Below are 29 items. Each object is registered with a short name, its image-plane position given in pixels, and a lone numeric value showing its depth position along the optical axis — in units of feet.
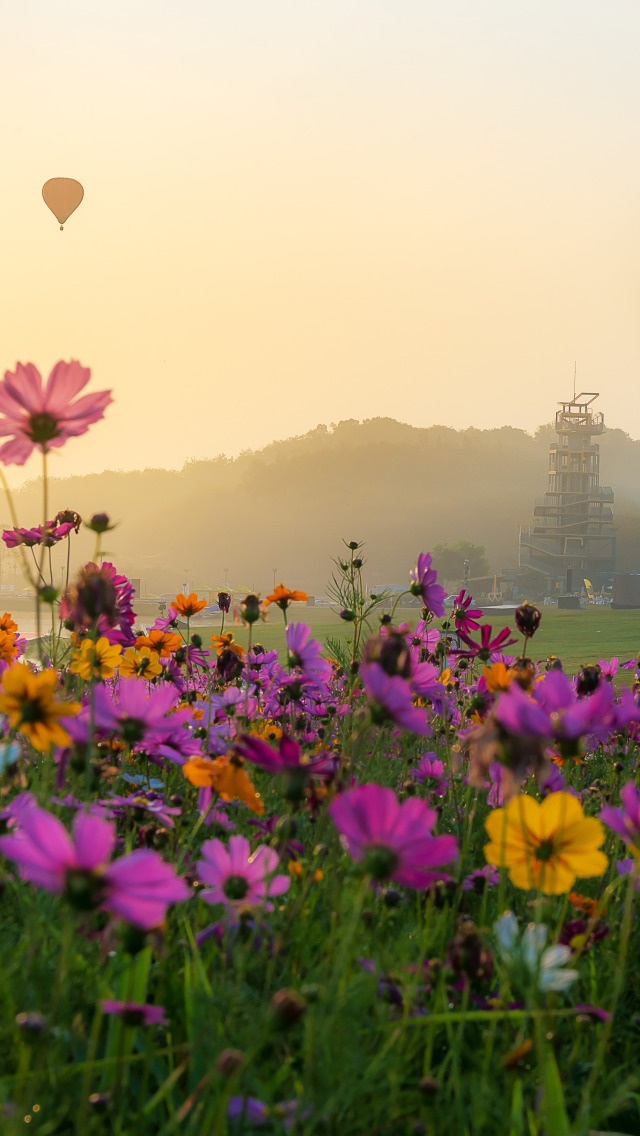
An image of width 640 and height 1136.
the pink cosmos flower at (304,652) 8.27
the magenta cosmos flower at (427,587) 8.49
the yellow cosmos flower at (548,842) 6.81
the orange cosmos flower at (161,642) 10.79
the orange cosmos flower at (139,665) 9.26
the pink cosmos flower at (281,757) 6.66
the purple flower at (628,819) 6.73
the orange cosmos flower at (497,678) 7.70
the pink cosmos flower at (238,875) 7.06
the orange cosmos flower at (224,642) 11.21
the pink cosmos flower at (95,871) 6.17
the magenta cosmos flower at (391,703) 6.64
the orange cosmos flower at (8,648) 10.40
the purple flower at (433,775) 9.80
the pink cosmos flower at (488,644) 8.62
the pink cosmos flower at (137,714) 7.08
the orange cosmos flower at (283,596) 8.59
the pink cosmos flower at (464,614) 9.46
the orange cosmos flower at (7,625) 12.07
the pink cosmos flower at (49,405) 7.23
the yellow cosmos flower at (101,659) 8.33
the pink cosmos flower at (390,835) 6.44
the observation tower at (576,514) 359.71
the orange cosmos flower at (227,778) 7.02
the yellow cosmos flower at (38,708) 6.70
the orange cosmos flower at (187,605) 10.48
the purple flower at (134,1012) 6.50
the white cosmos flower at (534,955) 6.63
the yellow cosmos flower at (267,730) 9.45
